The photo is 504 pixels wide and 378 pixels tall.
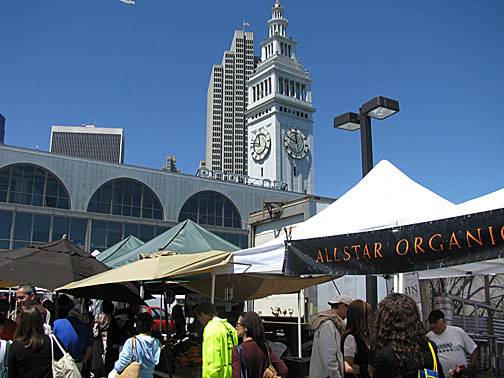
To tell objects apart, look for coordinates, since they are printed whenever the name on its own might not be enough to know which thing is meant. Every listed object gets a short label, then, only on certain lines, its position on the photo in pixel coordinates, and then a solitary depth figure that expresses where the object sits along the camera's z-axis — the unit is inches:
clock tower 4008.4
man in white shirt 255.9
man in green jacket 208.5
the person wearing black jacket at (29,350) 175.3
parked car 819.9
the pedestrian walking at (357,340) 187.0
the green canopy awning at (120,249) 604.5
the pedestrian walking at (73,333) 241.4
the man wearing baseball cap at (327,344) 191.5
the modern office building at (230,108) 6378.0
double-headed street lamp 362.9
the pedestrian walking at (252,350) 202.1
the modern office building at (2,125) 5649.6
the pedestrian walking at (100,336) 329.4
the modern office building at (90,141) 6840.6
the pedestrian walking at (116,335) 332.8
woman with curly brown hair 136.3
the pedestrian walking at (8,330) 214.6
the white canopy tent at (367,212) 239.6
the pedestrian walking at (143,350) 223.9
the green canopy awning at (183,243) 449.7
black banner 190.2
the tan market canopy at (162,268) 279.4
